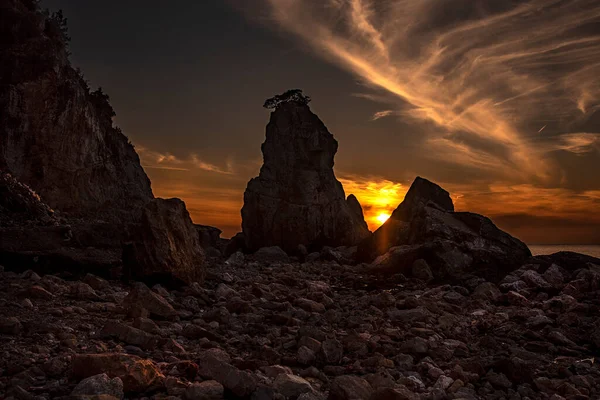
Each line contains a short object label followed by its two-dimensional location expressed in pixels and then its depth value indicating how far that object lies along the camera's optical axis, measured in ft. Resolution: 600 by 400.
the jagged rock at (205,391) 16.14
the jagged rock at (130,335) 21.75
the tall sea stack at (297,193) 108.68
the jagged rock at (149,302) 28.58
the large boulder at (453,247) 60.80
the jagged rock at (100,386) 15.03
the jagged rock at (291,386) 17.92
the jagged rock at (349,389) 17.66
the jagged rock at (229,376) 17.07
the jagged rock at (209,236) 108.15
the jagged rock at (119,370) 16.16
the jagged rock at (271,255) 87.97
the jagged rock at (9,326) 20.47
